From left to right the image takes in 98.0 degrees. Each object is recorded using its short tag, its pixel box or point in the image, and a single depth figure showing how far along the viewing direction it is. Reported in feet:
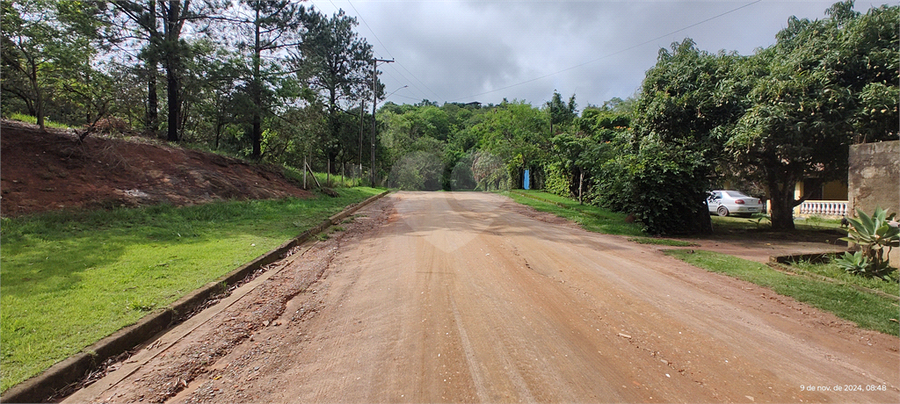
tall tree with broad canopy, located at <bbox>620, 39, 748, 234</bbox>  32.86
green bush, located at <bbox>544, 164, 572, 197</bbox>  72.43
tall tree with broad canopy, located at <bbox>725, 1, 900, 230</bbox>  26.48
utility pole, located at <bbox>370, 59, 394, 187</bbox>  102.89
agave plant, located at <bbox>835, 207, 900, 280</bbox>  18.95
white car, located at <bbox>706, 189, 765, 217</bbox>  56.65
